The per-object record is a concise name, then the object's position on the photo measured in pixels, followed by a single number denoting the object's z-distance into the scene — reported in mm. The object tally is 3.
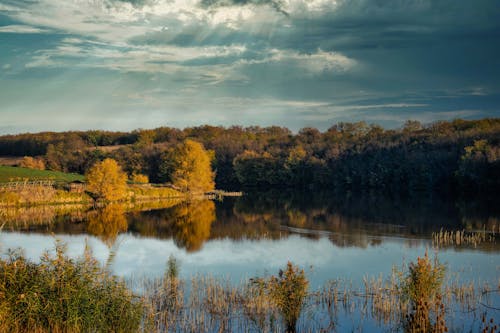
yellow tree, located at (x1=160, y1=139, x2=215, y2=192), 82125
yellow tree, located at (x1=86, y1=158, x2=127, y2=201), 64750
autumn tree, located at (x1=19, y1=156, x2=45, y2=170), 104875
